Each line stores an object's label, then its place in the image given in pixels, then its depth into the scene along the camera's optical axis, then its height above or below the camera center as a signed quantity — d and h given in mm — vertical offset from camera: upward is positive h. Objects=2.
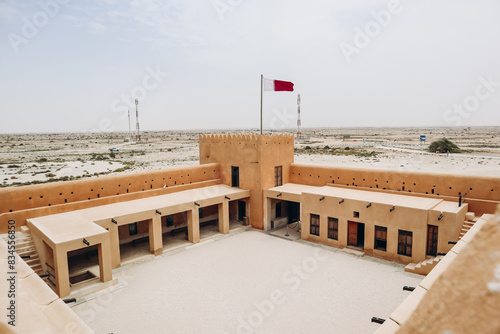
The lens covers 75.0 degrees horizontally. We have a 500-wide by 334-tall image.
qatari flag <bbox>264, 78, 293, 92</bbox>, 21188 +2955
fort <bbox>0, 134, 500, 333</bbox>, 12711 -3670
